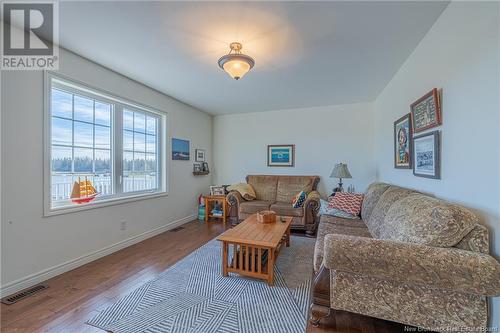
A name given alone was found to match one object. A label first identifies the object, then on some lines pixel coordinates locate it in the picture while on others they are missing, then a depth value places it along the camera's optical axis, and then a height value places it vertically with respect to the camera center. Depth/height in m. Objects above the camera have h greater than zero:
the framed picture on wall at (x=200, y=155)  4.82 +0.29
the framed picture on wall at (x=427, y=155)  1.89 +0.12
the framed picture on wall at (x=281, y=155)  4.85 +0.29
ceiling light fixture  2.07 +1.03
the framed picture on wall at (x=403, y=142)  2.49 +0.32
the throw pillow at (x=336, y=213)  3.02 -0.65
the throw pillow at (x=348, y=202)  3.07 -0.50
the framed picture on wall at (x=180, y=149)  4.11 +0.36
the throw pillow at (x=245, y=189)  4.39 -0.45
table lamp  4.00 -0.08
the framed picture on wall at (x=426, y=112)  1.89 +0.54
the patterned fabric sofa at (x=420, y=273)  1.24 -0.63
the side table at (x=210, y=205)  4.51 -0.78
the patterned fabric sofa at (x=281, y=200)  3.70 -0.63
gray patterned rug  1.59 -1.15
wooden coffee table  2.12 -0.86
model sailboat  2.55 -0.30
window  2.43 +0.31
